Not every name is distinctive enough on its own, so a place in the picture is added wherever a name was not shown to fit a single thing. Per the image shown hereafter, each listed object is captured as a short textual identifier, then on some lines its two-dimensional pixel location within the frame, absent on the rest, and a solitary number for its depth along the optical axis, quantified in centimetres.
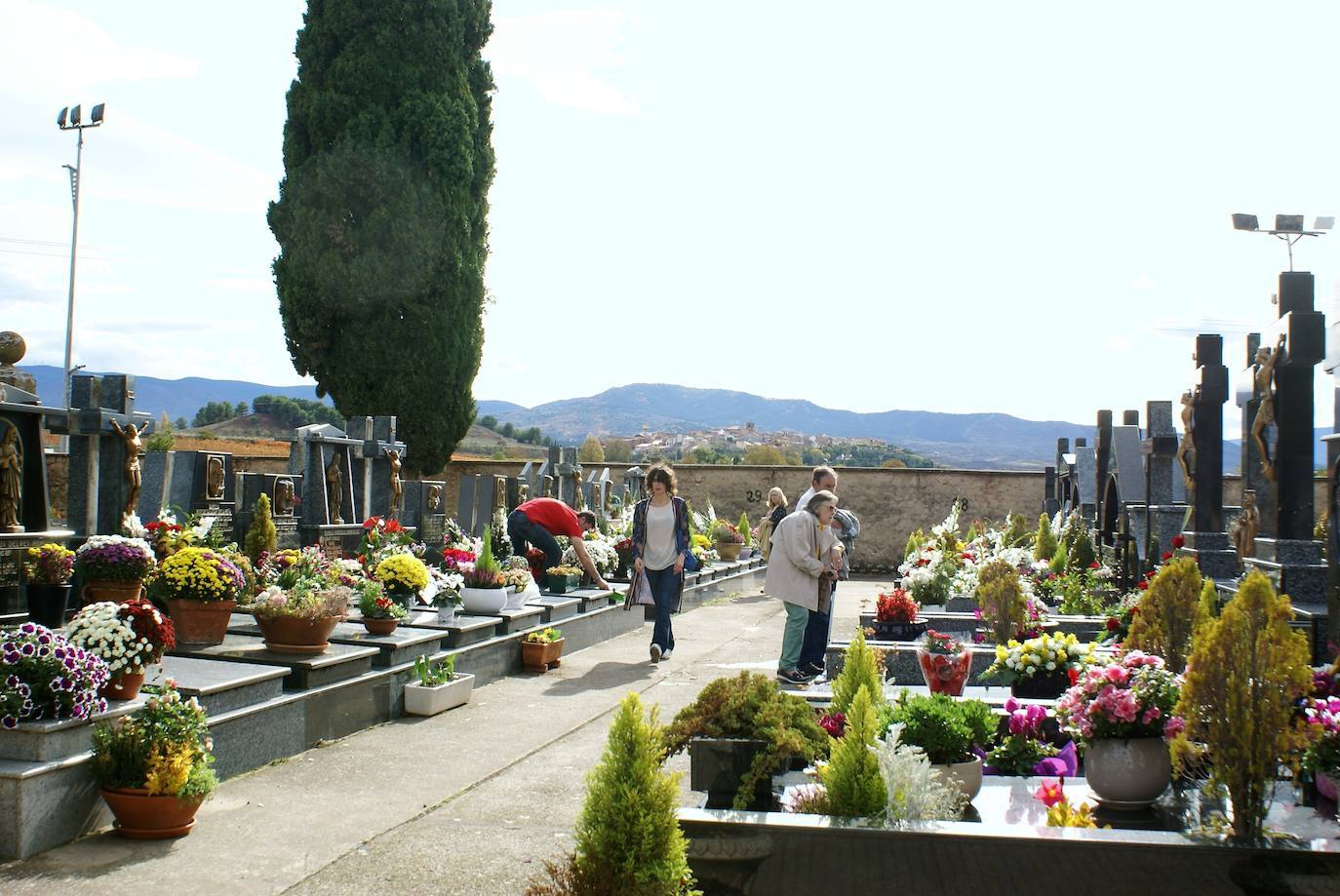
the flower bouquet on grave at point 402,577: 896
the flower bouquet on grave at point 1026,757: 547
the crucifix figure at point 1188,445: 1264
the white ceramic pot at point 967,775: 482
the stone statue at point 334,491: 1312
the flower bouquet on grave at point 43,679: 494
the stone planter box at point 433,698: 796
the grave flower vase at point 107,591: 728
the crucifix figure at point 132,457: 961
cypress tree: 2138
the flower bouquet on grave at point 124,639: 536
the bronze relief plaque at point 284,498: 1212
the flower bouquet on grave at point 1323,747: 456
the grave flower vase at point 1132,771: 473
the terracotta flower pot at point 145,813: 503
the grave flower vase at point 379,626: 846
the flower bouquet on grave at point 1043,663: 673
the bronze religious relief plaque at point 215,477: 1195
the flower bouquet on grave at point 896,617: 1003
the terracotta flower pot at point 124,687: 547
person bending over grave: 1213
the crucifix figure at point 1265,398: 992
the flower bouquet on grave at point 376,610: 843
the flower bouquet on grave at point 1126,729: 473
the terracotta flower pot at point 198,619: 720
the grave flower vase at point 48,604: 732
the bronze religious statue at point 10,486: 819
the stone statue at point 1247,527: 1121
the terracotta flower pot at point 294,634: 726
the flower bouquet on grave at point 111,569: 723
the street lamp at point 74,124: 2883
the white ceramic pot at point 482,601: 998
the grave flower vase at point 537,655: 987
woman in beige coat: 859
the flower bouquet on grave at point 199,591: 712
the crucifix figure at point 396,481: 1432
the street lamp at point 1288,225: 1587
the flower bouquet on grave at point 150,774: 504
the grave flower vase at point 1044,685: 692
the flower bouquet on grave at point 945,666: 707
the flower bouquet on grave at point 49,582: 729
